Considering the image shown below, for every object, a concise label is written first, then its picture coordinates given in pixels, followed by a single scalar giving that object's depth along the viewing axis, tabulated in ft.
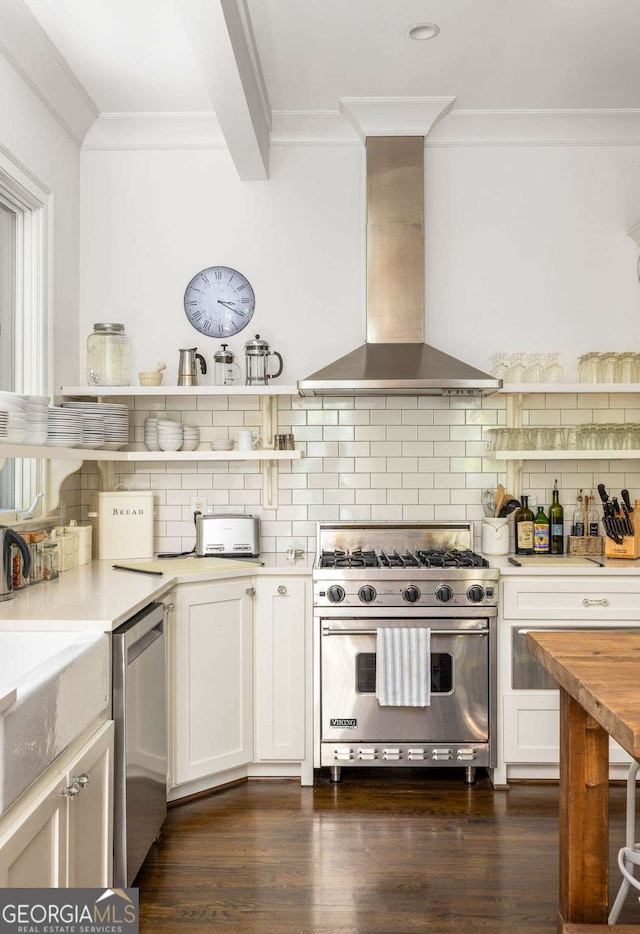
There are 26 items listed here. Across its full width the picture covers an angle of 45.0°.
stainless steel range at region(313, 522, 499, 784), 11.23
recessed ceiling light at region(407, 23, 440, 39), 10.36
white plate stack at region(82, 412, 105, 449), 11.87
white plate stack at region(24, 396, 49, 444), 9.45
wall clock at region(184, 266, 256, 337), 13.32
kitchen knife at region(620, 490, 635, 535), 12.52
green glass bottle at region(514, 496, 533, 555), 12.89
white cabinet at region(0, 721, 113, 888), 5.03
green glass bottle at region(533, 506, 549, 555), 12.88
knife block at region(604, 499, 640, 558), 12.12
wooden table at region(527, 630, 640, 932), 6.74
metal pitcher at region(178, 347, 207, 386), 12.85
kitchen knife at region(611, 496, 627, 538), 12.25
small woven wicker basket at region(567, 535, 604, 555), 12.72
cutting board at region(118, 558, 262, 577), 10.94
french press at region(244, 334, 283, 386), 12.69
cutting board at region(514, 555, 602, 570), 11.68
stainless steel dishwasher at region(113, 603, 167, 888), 7.79
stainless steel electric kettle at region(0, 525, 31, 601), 8.58
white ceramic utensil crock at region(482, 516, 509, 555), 12.61
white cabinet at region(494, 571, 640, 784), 11.32
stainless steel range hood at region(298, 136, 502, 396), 12.96
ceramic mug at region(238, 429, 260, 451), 12.76
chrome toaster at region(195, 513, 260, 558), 12.64
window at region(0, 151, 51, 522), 11.18
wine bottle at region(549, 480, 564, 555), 13.02
